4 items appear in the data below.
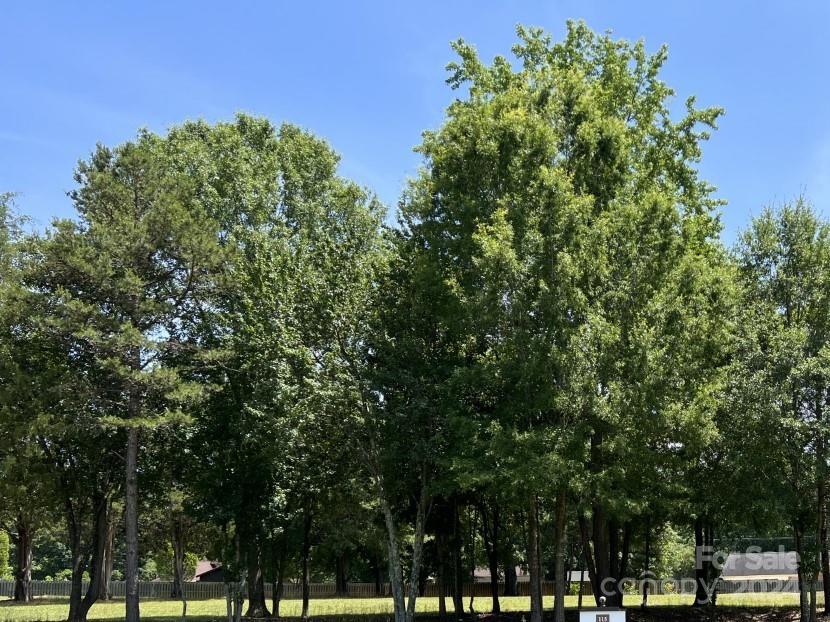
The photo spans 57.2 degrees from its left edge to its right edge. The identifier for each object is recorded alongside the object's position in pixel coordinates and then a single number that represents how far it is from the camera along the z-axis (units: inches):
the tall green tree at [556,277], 657.0
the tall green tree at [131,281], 815.7
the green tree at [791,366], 828.6
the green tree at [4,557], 2455.7
